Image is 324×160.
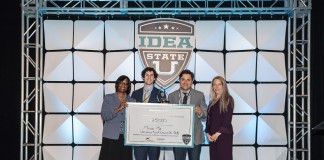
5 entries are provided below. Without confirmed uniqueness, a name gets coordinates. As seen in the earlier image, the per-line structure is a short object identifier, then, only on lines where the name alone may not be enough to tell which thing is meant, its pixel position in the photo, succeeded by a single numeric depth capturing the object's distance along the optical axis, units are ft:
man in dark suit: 20.07
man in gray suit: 19.44
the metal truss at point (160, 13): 21.12
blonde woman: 18.38
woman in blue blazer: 19.51
